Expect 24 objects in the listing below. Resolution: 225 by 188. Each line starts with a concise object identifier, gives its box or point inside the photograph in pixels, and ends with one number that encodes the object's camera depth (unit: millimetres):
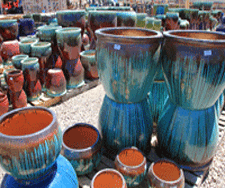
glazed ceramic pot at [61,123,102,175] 1409
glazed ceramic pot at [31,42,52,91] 2820
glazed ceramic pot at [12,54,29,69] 2756
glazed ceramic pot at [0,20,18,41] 3192
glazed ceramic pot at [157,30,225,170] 1186
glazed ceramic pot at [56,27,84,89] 2805
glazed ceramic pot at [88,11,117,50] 3320
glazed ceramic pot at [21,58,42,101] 2629
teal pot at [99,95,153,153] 1545
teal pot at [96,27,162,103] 1256
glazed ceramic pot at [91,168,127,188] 1252
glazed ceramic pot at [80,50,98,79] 3380
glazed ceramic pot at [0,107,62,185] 801
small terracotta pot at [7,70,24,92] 2432
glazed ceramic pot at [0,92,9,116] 2350
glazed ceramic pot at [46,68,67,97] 2861
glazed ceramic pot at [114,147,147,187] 1319
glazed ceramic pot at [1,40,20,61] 3178
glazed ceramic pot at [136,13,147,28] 4569
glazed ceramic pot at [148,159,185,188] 1214
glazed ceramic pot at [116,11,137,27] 3533
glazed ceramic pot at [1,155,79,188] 957
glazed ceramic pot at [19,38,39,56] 2936
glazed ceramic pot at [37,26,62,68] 2982
